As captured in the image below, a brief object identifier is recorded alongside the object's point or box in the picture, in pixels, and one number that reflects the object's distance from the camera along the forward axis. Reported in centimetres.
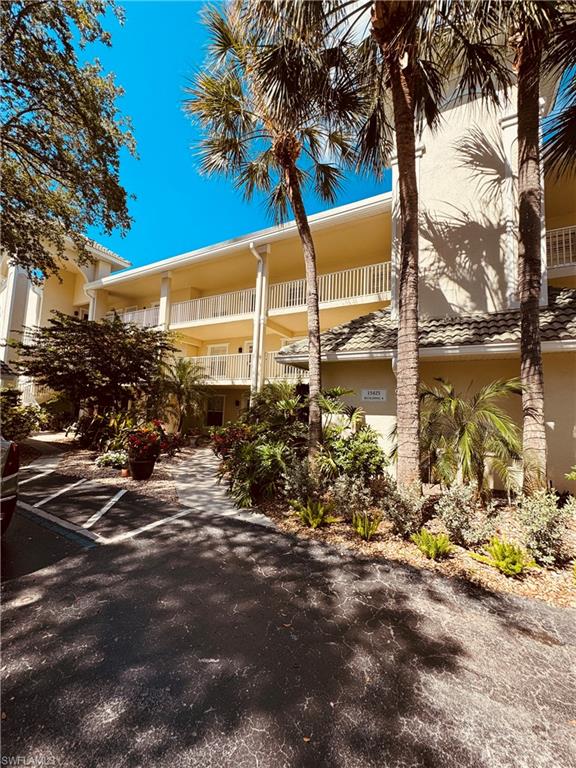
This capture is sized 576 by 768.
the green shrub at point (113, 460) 893
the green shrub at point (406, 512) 484
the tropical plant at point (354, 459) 651
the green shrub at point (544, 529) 417
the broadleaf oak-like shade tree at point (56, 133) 695
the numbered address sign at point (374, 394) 826
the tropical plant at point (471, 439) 546
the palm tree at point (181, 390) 1352
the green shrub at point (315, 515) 526
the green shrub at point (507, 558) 392
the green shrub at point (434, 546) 426
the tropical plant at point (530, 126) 500
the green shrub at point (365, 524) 481
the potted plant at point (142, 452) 780
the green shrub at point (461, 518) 460
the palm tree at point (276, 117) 596
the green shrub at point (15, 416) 1145
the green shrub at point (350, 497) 543
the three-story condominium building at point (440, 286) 692
